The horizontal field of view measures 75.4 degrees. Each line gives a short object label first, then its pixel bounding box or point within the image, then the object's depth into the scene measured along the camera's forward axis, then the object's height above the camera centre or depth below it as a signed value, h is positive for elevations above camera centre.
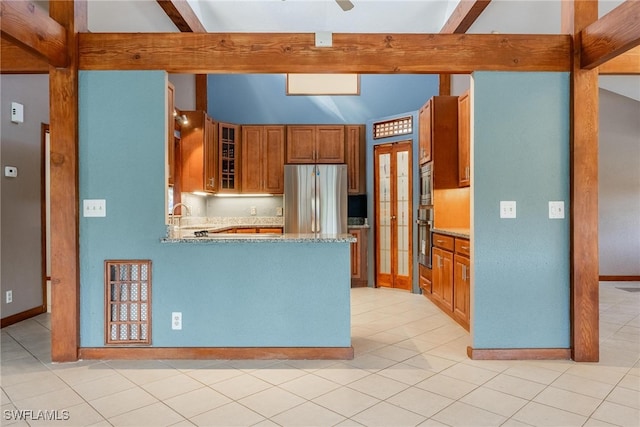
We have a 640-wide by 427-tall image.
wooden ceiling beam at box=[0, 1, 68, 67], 2.27 +1.10
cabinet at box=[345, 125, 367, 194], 6.10 +0.81
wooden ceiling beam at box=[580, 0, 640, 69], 2.38 +1.10
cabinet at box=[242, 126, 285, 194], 6.11 +0.77
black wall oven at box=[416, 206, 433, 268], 4.89 -0.27
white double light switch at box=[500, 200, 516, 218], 3.03 +0.02
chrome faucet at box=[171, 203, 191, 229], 5.13 -0.05
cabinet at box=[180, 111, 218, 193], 5.45 +0.79
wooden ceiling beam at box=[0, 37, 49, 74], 3.09 +1.14
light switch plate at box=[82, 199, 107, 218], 3.01 +0.03
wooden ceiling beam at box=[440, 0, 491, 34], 3.68 +1.86
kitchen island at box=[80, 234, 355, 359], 3.01 -0.68
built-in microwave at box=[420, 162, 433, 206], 4.88 +0.34
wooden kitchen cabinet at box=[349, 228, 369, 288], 5.87 -0.68
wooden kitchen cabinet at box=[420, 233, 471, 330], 3.69 -0.67
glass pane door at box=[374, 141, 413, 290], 5.66 -0.03
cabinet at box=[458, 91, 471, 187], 4.32 +0.77
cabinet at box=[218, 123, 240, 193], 5.98 +0.80
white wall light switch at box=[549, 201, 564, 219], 3.02 +0.01
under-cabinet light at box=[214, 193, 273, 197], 6.37 +0.27
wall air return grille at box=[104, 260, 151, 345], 3.01 -0.65
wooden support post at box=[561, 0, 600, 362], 2.96 +0.06
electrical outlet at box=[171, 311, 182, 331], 3.01 -0.77
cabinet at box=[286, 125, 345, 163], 6.09 +1.00
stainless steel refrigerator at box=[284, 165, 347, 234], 5.74 +0.17
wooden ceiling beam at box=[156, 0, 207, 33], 3.68 +1.86
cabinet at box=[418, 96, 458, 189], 4.73 +0.80
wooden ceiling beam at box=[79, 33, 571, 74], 3.00 +1.17
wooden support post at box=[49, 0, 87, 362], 2.95 +0.00
